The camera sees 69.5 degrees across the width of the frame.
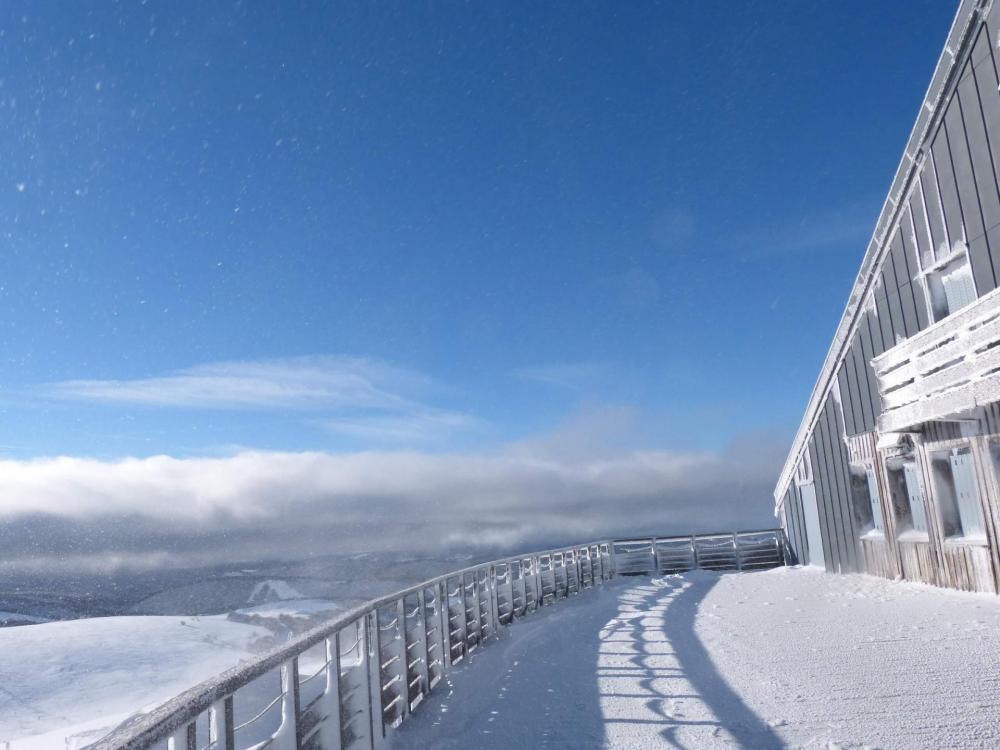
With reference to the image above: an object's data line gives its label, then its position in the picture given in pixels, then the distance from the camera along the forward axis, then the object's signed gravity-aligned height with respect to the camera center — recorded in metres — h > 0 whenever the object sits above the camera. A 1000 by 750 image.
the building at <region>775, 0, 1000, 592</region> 11.43 +1.94
